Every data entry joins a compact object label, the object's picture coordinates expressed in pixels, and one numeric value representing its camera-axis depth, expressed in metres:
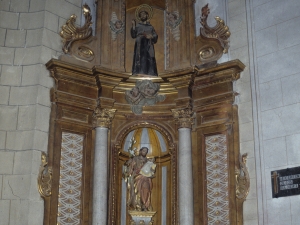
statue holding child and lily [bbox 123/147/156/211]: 9.80
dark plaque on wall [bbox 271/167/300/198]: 8.12
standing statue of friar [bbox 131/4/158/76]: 10.11
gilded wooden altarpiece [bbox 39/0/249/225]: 9.03
